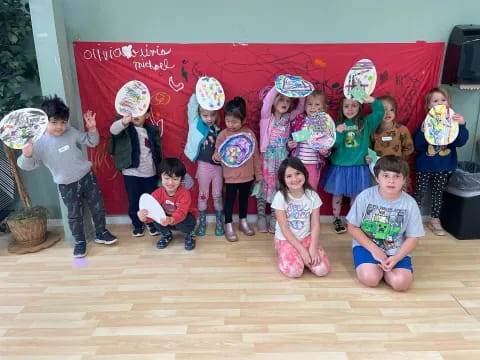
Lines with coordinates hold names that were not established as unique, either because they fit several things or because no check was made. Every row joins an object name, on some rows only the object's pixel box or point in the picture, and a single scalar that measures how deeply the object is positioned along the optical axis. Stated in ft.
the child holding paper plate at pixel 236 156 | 9.58
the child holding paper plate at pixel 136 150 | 9.46
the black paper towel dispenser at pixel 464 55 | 9.52
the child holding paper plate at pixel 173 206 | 9.04
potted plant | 9.02
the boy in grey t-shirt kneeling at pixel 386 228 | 7.58
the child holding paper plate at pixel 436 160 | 9.87
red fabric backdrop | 10.04
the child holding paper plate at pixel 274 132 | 9.67
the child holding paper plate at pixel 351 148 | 9.69
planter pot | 9.59
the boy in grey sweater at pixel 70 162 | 8.68
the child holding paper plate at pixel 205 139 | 9.72
